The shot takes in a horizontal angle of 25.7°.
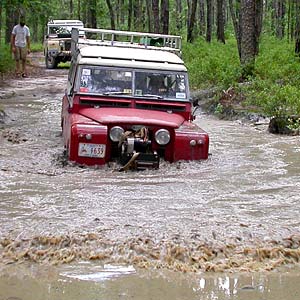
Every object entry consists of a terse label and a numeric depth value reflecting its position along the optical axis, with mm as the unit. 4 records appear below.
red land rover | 8594
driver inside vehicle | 9797
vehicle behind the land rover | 27281
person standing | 22766
